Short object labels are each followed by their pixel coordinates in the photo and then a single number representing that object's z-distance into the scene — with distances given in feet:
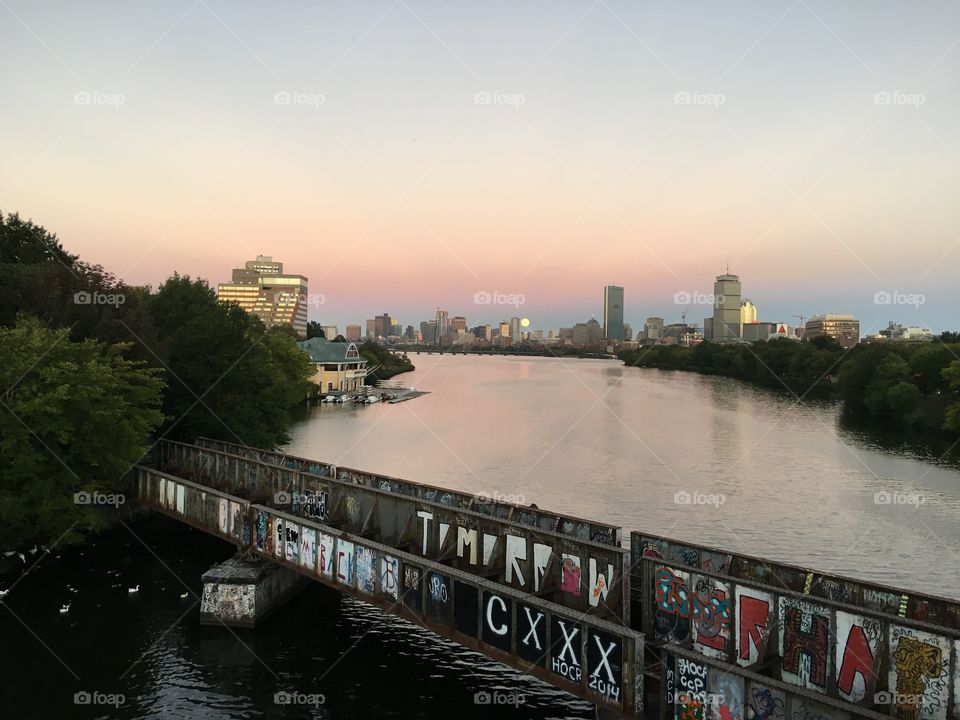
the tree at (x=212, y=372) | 130.93
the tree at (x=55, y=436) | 75.82
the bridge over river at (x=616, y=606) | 39.52
